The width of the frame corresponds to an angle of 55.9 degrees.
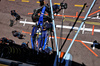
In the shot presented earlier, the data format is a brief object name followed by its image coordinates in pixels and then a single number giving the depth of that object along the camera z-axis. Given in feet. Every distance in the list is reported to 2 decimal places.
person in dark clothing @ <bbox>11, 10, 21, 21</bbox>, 41.61
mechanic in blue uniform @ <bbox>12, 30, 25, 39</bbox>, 39.37
